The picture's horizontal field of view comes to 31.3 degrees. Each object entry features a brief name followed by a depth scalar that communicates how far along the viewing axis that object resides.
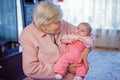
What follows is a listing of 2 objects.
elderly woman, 1.21
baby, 1.27
